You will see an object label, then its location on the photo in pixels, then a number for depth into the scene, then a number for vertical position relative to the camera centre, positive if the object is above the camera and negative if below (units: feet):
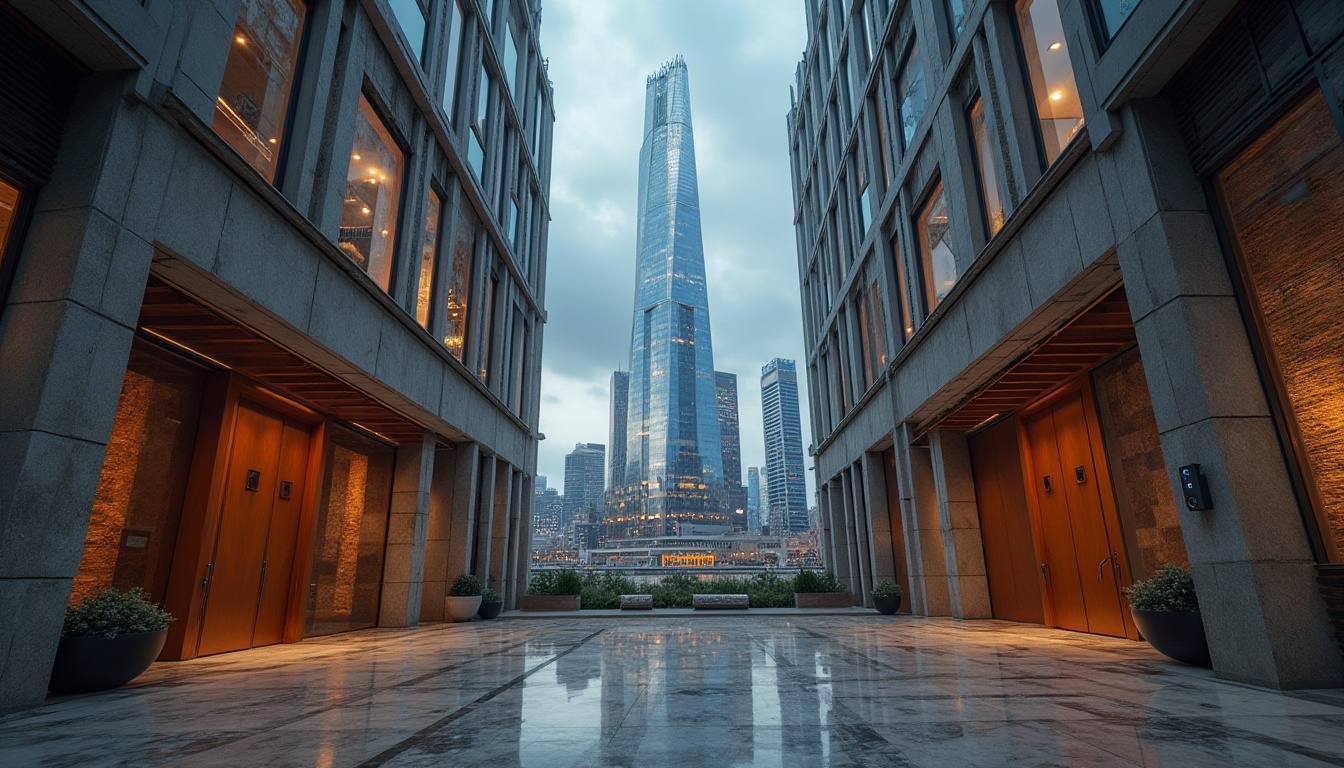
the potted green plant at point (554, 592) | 79.20 -3.43
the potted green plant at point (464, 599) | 63.16 -3.20
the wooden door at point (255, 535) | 39.75 +2.27
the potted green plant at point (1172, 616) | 26.91 -2.62
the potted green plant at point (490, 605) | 67.00 -4.10
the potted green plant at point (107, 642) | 23.94 -2.70
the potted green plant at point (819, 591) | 78.12 -3.89
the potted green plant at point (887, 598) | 67.21 -4.04
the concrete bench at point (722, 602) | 75.87 -4.73
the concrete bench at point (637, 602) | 76.69 -4.60
